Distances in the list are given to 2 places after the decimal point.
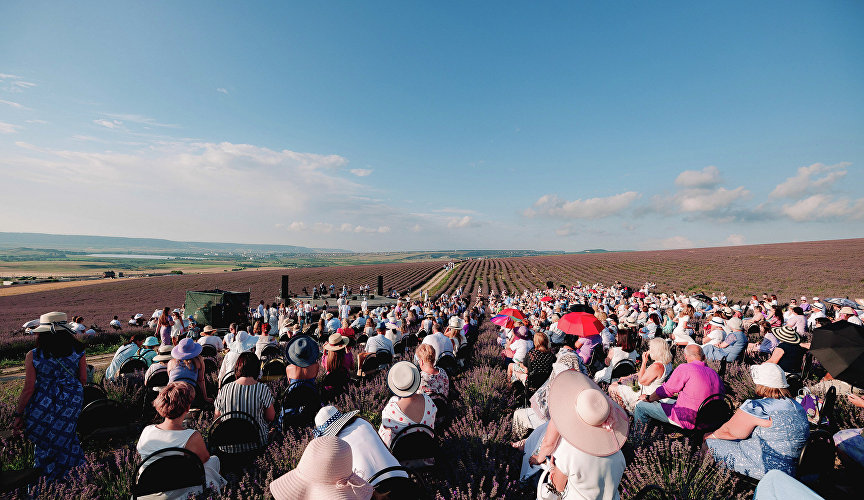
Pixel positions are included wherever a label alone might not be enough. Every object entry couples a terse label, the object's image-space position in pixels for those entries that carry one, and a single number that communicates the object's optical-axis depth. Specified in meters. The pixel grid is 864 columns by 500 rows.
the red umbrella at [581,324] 6.74
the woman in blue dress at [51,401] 3.51
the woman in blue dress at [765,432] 2.83
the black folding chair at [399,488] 2.22
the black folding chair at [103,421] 4.06
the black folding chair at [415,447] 3.07
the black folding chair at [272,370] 5.65
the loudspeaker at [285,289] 28.07
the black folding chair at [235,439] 3.21
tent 16.67
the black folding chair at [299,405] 4.23
